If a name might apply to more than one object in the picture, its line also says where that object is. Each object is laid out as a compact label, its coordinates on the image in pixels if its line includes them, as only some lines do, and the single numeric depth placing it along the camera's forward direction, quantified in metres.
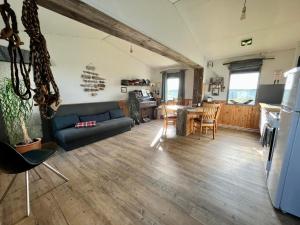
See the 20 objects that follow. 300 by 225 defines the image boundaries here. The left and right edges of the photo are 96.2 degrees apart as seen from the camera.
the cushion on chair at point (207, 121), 3.51
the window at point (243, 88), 4.31
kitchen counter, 2.71
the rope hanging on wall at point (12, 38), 0.89
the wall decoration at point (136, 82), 5.06
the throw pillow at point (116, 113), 4.35
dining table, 3.68
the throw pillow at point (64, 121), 3.13
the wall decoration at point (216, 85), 4.81
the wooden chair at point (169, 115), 3.82
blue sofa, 2.94
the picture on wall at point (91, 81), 3.97
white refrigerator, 1.29
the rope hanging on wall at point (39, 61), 1.03
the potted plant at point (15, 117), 2.33
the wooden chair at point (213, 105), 3.42
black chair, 1.30
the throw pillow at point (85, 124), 3.26
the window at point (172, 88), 6.07
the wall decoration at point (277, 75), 3.82
